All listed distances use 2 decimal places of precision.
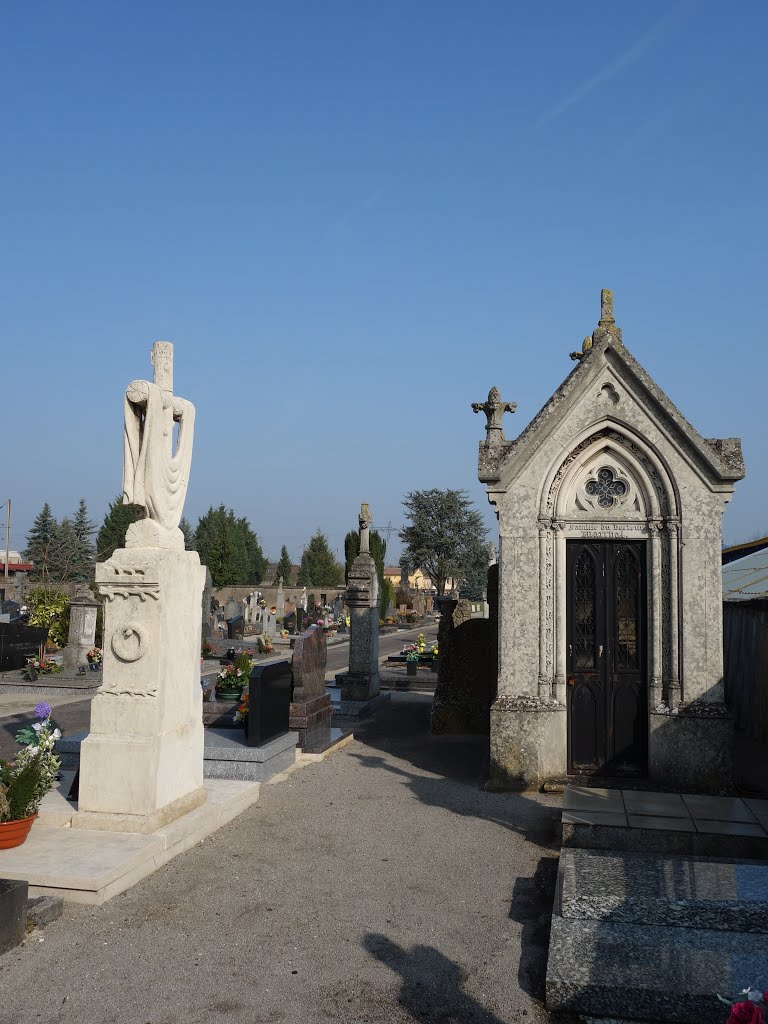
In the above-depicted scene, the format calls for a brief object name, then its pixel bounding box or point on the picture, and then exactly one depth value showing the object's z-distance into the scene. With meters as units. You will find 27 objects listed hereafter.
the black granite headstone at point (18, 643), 21.17
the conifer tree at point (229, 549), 68.69
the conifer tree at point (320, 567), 87.56
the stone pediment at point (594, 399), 9.99
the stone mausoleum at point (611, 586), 9.48
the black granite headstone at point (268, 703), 10.25
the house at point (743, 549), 22.00
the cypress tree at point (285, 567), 83.94
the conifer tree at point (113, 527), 72.81
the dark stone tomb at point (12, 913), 5.12
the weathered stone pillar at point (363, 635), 17.31
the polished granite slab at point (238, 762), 9.92
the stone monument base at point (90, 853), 5.99
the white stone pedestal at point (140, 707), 7.20
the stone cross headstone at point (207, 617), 31.55
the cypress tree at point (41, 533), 66.75
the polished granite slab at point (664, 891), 5.02
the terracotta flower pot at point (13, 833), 6.48
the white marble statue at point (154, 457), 7.65
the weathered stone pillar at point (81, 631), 20.55
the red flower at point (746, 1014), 2.84
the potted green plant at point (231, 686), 13.25
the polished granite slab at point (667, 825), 7.36
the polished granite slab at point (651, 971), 4.21
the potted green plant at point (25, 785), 6.52
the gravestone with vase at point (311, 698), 11.89
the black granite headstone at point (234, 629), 33.47
